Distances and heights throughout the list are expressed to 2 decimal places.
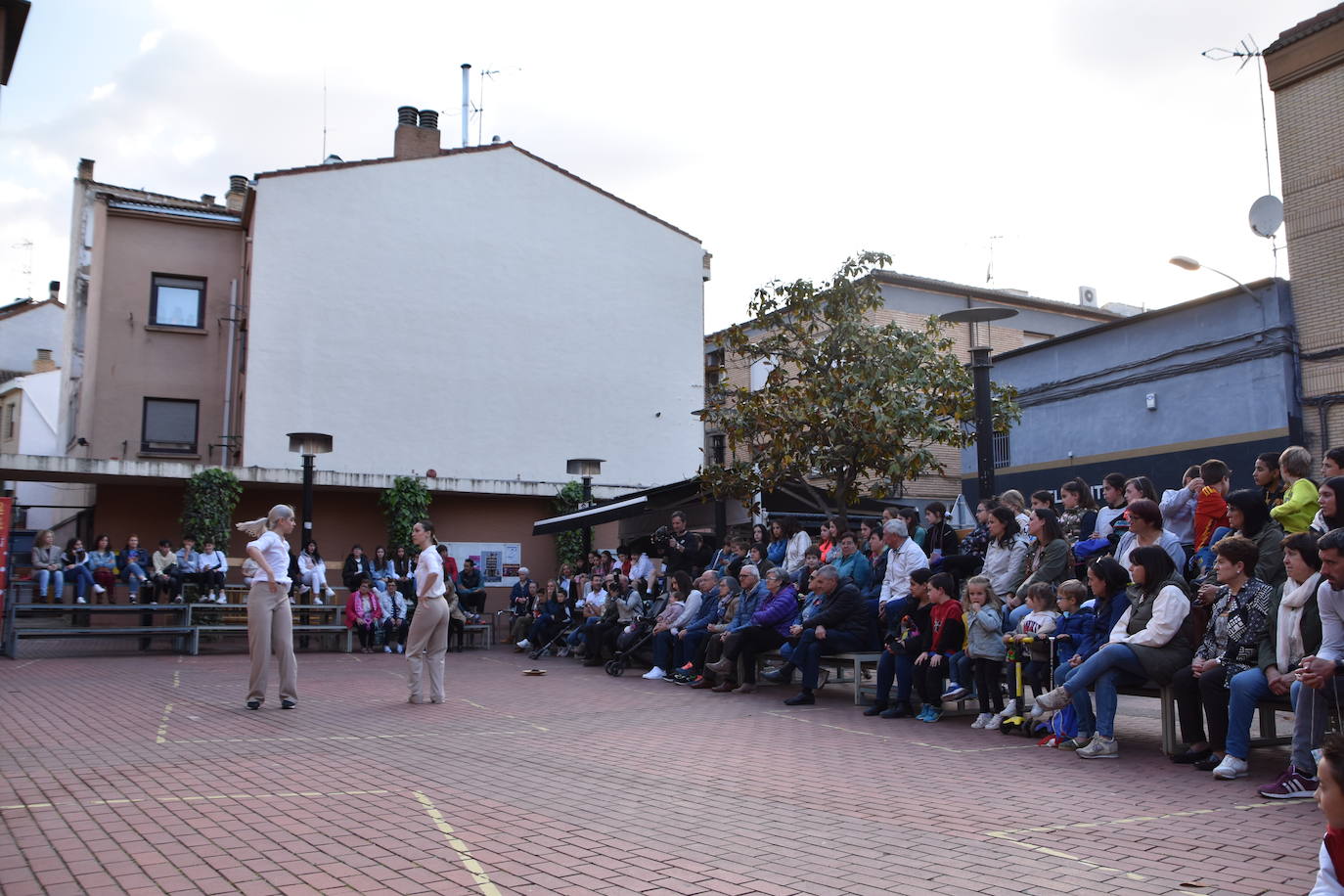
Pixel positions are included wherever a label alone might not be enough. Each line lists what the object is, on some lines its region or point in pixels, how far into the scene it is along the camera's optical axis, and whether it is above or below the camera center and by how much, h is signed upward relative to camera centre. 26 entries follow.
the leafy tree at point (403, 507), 23.98 +1.72
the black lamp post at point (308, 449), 18.58 +2.35
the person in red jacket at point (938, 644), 10.41 -0.62
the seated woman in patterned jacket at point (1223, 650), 7.48 -0.51
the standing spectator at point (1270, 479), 9.12 +0.88
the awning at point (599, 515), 20.09 +1.29
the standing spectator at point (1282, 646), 6.98 -0.44
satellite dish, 21.77 +7.53
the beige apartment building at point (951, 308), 37.97 +10.25
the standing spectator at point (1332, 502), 7.36 +0.55
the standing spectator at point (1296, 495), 8.30 +0.67
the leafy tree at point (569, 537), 25.55 +1.09
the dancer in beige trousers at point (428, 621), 11.25 -0.43
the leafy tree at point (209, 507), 22.11 +1.59
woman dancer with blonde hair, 10.38 -0.23
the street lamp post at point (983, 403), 13.27 +2.27
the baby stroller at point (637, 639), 16.09 -0.89
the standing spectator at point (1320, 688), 6.55 -0.67
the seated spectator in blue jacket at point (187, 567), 20.23 +0.28
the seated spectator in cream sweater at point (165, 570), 20.17 +0.22
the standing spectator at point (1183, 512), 10.33 +0.68
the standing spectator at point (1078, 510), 11.06 +0.75
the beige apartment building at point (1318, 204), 20.94 +7.59
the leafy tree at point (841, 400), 16.56 +2.94
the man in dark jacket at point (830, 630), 12.02 -0.57
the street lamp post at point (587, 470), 23.38 +2.47
